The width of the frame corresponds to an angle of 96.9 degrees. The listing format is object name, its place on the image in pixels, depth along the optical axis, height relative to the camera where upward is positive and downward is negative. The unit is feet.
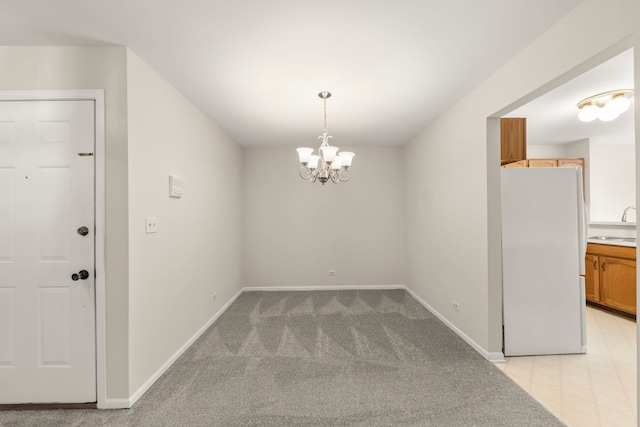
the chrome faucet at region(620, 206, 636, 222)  15.46 -0.11
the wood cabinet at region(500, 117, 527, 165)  9.95 +2.62
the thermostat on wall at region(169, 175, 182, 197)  9.01 +1.01
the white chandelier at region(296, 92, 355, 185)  9.45 +1.90
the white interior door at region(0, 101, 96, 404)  6.95 -0.84
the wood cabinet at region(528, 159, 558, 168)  16.62 +2.98
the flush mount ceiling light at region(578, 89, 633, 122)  10.36 +4.03
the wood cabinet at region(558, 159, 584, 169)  16.66 +2.97
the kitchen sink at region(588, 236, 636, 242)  14.51 -1.40
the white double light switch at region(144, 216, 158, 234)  7.73 -0.20
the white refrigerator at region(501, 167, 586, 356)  9.39 -1.60
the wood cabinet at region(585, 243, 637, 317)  12.38 -3.00
